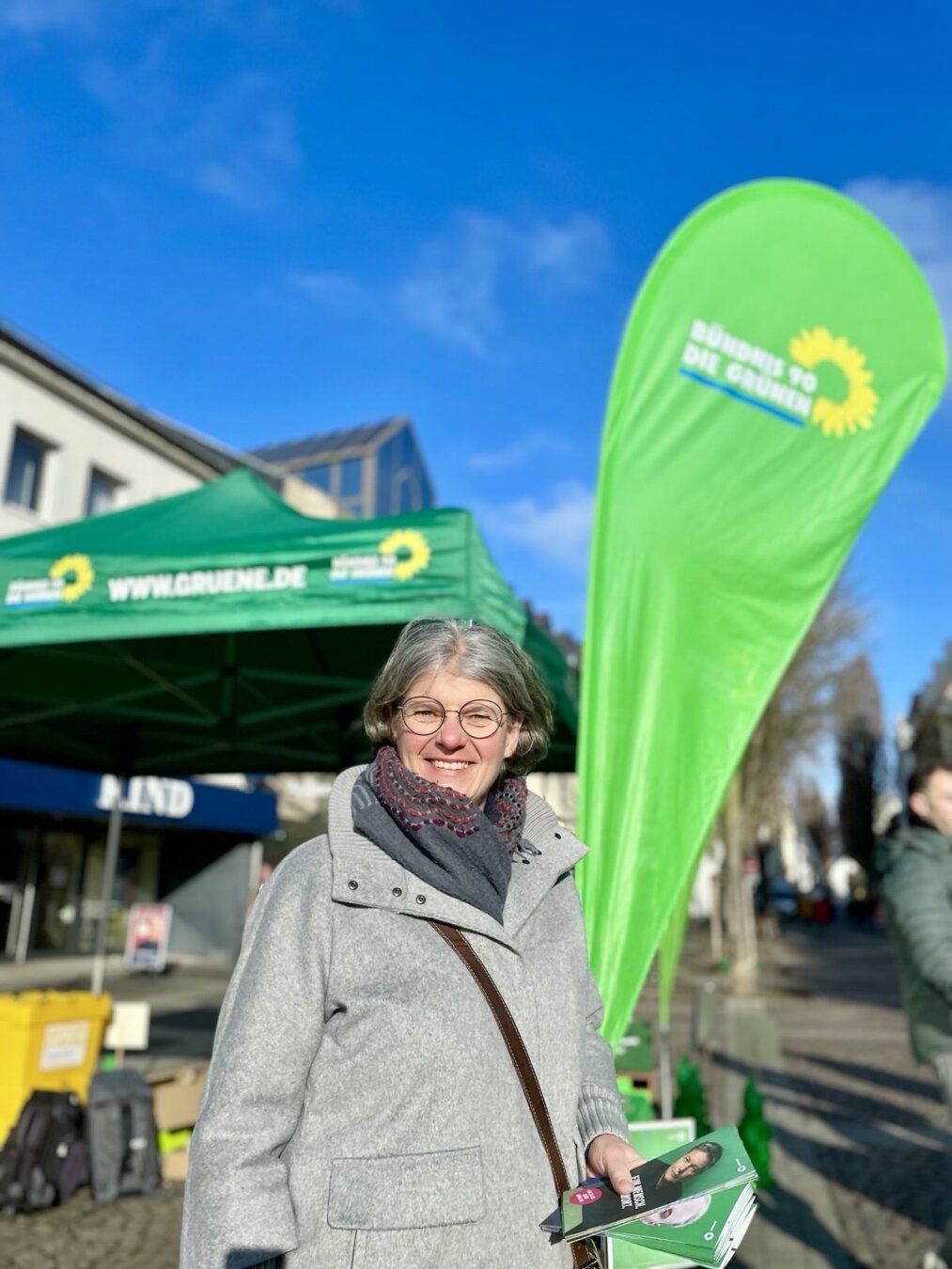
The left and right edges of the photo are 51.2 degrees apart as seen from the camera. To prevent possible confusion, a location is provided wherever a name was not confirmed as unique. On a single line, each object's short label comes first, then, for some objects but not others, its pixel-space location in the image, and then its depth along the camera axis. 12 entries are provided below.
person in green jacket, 3.19
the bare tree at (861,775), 47.66
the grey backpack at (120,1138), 5.35
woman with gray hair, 1.44
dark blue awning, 16.06
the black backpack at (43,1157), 5.11
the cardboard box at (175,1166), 5.70
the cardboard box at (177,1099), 5.83
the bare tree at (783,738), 17.94
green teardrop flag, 3.34
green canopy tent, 4.10
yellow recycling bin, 5.65
